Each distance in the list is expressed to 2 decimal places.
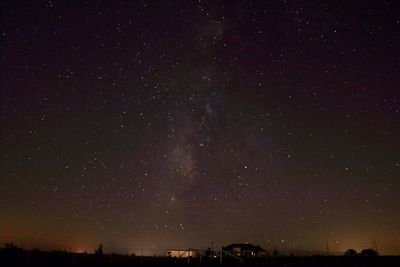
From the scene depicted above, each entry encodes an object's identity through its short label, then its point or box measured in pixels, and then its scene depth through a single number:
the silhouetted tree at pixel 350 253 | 58.90
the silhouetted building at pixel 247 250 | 68.64
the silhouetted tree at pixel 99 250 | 50.59
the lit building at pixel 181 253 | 56.83
